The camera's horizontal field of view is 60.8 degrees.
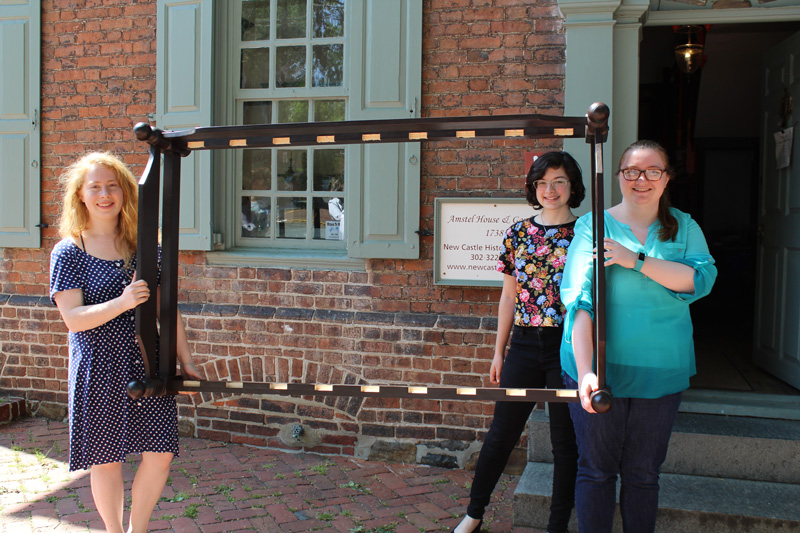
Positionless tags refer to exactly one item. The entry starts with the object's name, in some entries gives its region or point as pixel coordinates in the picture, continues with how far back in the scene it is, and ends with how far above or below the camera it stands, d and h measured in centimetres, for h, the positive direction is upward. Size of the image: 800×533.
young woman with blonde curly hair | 264 -44
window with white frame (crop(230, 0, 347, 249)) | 466 +94
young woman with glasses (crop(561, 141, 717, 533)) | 232 -30
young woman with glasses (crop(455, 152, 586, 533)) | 290 -29
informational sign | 414 +5
